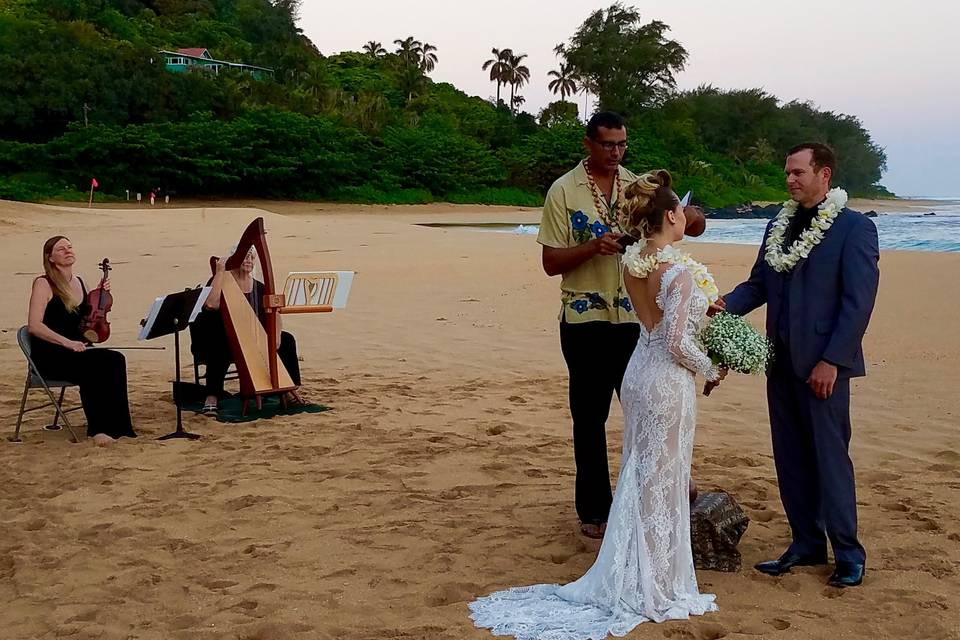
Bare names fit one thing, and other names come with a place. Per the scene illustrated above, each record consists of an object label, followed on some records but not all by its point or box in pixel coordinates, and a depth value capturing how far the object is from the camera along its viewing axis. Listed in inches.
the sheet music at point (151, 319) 271.6
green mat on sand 301.0
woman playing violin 270.5
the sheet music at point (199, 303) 271.6
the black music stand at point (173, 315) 272.4
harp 293.1
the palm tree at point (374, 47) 3457.2
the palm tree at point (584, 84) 3393.2
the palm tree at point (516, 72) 3420.3
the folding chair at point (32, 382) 266.5
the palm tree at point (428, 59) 3479.3
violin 274.5
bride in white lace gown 148.3
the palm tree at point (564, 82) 3462.1
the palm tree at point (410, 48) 3363.7
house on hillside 2600.9
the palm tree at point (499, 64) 3408.0
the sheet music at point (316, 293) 294.7
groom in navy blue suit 155.4
